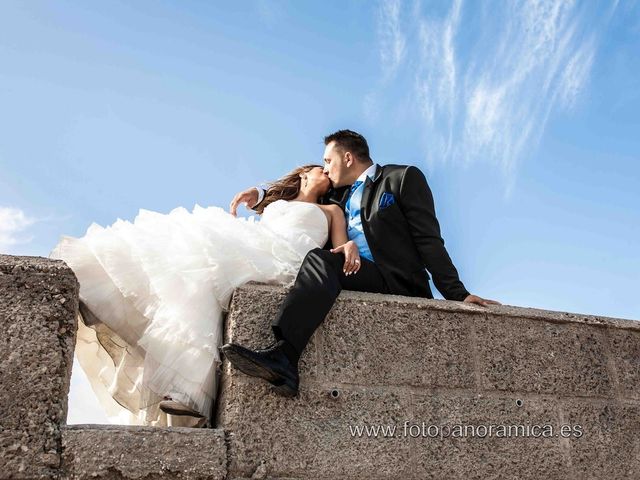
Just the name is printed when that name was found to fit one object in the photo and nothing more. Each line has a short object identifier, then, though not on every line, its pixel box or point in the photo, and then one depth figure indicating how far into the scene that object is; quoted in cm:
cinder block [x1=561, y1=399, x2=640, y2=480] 391
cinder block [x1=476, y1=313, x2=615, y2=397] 393
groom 340
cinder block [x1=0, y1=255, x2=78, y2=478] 295
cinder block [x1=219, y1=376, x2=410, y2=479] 330
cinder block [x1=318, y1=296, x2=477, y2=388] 362
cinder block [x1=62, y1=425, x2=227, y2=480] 300
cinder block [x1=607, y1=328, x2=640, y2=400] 420
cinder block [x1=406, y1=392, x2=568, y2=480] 361
